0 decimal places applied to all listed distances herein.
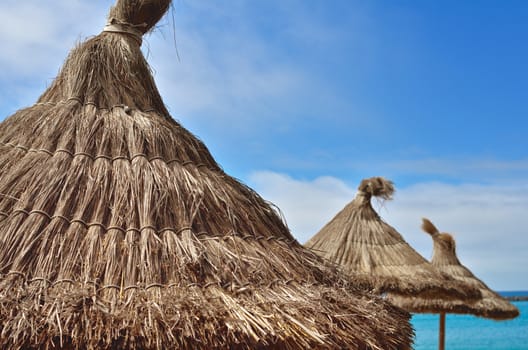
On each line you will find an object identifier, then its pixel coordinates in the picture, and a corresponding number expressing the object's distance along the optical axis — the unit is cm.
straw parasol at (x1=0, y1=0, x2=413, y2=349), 240
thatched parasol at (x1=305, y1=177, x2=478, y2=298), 783
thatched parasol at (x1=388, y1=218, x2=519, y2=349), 1115
